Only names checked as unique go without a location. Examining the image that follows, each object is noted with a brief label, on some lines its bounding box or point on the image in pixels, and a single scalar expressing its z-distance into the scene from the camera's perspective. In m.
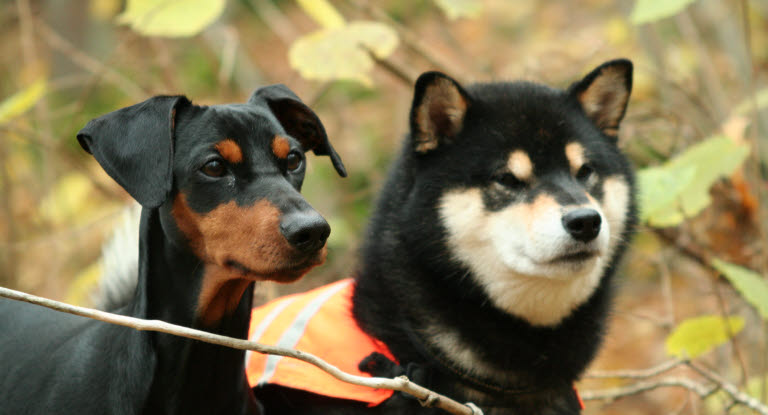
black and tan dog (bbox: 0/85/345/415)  3.91
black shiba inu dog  5.28
